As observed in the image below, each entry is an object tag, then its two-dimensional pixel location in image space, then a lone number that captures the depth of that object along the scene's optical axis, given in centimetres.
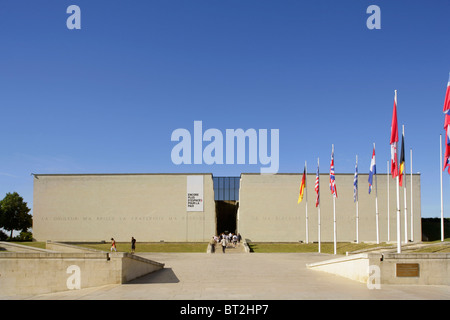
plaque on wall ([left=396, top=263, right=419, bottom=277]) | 1364
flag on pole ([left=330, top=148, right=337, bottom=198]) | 3195
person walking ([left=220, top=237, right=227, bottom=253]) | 3594
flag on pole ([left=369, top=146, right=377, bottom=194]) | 3148
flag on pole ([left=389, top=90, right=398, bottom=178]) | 1797
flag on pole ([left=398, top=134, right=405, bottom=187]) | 2016
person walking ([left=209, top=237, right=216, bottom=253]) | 3855
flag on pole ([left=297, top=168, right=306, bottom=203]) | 3891
